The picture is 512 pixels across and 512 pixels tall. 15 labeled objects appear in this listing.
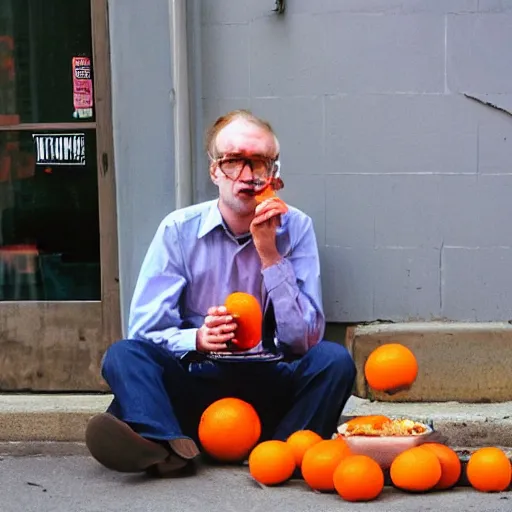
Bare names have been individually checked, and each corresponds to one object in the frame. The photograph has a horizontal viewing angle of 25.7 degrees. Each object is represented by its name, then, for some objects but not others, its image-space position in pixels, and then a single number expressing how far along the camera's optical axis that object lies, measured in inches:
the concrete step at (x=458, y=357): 197.0
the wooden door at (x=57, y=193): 209.2
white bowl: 146.7
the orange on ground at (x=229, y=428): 155.9
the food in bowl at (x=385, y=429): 149.2
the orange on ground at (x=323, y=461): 144.4
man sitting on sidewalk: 153.1
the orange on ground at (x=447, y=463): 144.6
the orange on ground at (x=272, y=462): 149.4
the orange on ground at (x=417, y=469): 142.4
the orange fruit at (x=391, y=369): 151.1
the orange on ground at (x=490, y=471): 144.2
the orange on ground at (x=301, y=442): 152.0
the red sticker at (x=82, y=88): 209.5
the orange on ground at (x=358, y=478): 140.8
